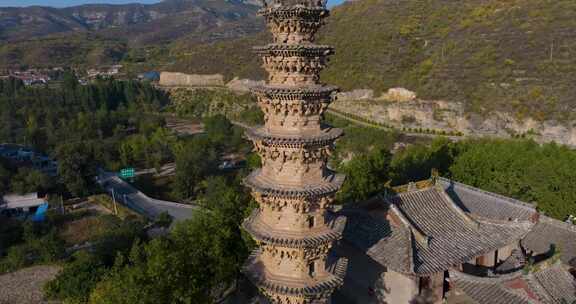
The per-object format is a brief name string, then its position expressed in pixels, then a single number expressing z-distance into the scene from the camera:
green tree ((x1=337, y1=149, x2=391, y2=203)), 33.00
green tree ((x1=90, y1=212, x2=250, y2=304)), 18.48
